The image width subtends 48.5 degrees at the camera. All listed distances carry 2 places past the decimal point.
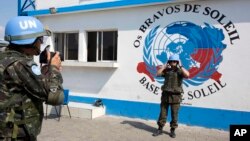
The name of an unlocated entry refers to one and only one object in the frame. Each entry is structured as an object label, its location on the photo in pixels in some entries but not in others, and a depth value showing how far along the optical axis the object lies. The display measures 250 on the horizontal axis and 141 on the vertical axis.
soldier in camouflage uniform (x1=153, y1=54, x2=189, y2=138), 5.72
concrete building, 6.09
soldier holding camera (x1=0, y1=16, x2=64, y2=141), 1.91
